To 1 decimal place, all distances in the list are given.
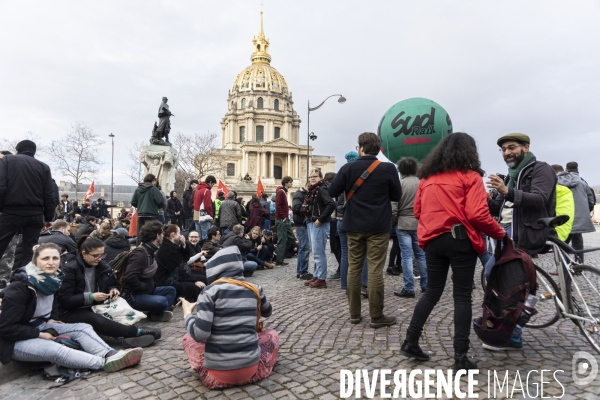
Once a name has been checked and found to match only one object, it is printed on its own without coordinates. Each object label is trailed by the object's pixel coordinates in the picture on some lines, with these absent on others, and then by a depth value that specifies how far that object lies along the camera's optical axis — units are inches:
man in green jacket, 361.4
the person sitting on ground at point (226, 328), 114.9
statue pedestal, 657.0
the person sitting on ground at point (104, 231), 260.7
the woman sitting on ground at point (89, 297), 158.7
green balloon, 332.5
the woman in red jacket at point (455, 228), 122.4
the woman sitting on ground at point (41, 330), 131.0
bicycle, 130.5
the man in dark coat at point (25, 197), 216.4
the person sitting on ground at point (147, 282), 190.5
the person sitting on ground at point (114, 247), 224.6
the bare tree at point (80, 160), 1357.2
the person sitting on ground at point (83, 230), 313.1
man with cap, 137.6
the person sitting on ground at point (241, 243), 303.7
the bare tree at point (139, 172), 1772.3
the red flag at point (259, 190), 812.4
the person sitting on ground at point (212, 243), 277.4
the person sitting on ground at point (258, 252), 364.5
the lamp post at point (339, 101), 859.4
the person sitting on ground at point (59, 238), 241.6
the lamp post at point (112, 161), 1714.3
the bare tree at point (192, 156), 1905.0
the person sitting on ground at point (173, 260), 218.4
